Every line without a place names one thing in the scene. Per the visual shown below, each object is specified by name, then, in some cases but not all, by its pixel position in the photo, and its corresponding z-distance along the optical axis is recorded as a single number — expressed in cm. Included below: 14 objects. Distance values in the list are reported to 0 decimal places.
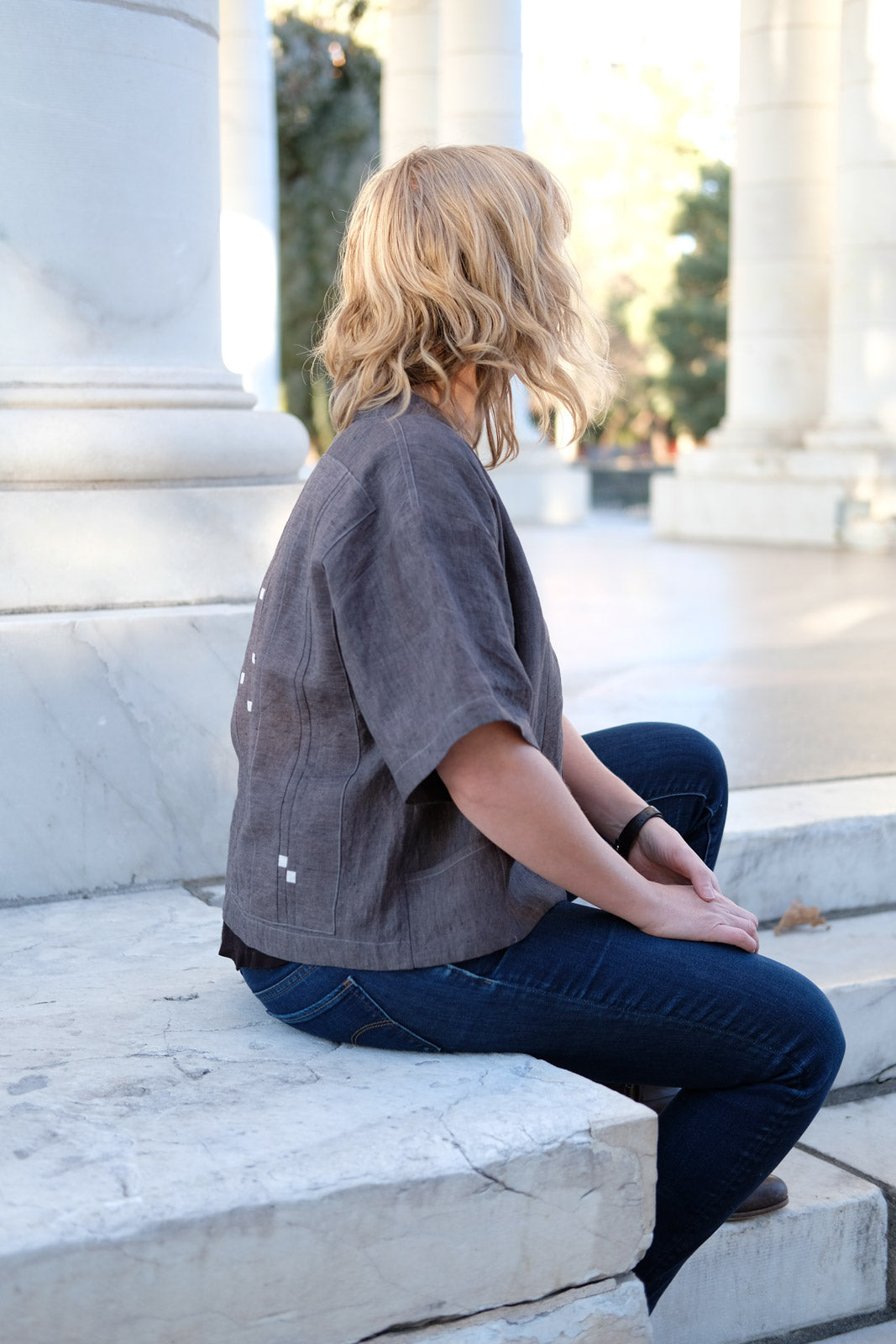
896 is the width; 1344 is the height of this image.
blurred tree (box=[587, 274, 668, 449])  4341
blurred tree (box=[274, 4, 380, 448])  3281
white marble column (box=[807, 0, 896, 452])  1430
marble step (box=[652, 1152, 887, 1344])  309
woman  239
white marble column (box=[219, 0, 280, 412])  1781
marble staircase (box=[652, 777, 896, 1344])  314
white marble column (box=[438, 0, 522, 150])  1658
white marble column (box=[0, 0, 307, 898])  384
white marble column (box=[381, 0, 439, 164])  2003
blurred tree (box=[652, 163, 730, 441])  3688
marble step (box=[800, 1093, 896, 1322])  339
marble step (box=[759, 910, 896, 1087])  384
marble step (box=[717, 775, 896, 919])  419
